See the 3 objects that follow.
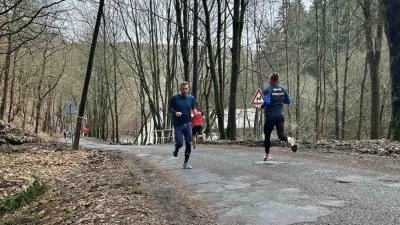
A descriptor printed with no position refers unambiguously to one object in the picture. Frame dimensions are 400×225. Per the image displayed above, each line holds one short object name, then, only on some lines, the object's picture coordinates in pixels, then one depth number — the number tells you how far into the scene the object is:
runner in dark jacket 9.80
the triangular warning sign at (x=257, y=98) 19.47
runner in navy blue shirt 9.94
